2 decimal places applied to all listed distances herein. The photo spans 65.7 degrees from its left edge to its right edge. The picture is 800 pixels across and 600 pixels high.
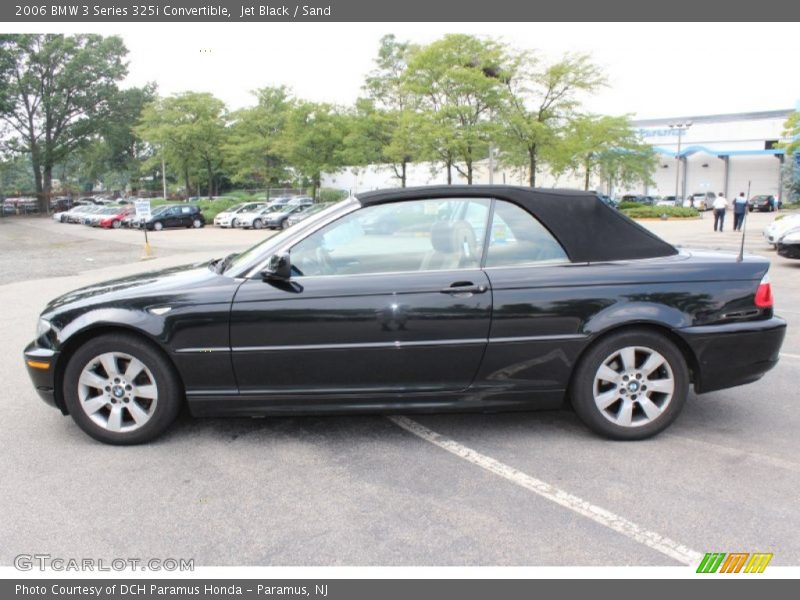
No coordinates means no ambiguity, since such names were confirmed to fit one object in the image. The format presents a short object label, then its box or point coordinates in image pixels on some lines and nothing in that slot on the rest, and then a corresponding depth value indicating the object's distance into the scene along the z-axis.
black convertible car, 3.80
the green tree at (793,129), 22.09
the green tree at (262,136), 45.28
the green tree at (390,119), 32.91
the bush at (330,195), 49.81
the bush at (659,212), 39.56
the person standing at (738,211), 22.60
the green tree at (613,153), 37.53
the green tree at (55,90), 57.97
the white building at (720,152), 62.56
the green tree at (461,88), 30.17
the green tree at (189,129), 47.69
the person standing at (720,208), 24.19
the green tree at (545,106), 30.86
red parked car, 39.25
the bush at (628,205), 42.34
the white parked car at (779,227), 13.31
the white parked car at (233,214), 37.25
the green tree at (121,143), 66.00
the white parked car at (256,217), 36.03
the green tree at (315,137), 40.03
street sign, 18.84
